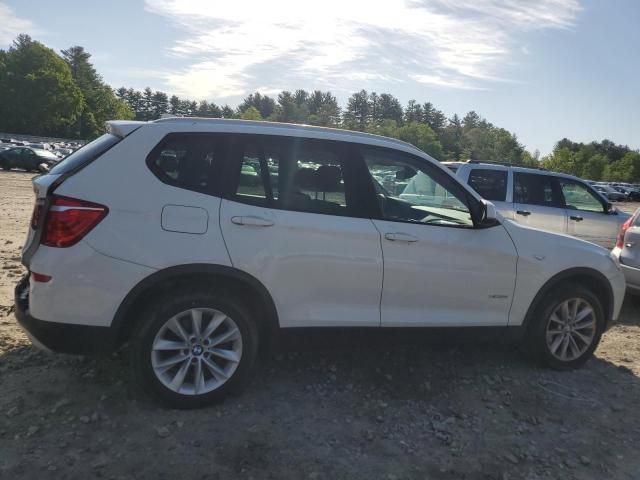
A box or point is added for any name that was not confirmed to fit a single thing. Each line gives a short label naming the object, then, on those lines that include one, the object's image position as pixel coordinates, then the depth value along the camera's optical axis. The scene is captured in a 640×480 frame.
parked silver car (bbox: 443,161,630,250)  8.56
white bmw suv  3.35
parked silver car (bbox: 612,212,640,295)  6.88
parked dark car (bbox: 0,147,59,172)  31.25
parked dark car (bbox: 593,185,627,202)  51.47
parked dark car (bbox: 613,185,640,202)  56.19
